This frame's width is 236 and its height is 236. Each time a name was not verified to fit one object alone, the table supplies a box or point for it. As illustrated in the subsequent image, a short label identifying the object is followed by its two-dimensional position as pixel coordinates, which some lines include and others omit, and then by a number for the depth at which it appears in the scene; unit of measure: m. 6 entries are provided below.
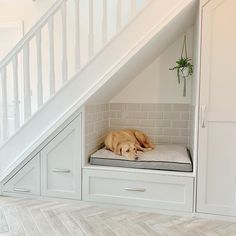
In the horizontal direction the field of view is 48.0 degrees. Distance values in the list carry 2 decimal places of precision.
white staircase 2.39
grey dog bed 2.51
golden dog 2.74
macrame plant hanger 3.31
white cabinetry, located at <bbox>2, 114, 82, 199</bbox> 2.69
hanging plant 3.16
